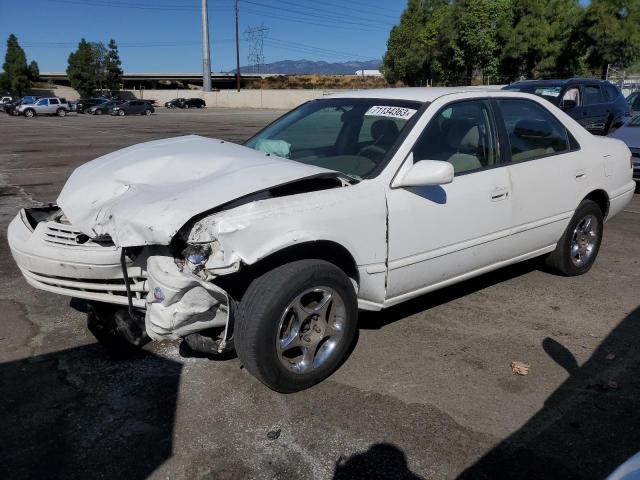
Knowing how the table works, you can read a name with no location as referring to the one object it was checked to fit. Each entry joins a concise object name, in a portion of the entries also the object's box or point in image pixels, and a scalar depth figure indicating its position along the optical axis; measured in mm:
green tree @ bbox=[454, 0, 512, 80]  40906
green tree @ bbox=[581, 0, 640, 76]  33281
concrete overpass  103606
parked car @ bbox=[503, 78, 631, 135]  12133
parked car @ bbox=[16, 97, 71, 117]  41994
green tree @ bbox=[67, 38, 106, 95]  73750
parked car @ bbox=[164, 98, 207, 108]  62506
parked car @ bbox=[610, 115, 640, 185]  8734
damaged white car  2775
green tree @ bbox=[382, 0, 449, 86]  49562
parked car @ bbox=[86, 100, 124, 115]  46844
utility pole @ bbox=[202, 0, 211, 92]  59500
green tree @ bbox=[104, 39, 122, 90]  76375
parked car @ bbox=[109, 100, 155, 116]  45156
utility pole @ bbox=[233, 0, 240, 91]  67125
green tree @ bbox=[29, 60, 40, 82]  76231
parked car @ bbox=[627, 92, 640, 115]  13703
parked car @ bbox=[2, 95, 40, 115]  42869
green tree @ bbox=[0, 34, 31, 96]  72312
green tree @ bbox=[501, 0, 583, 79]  37969
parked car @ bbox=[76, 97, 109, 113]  48781
